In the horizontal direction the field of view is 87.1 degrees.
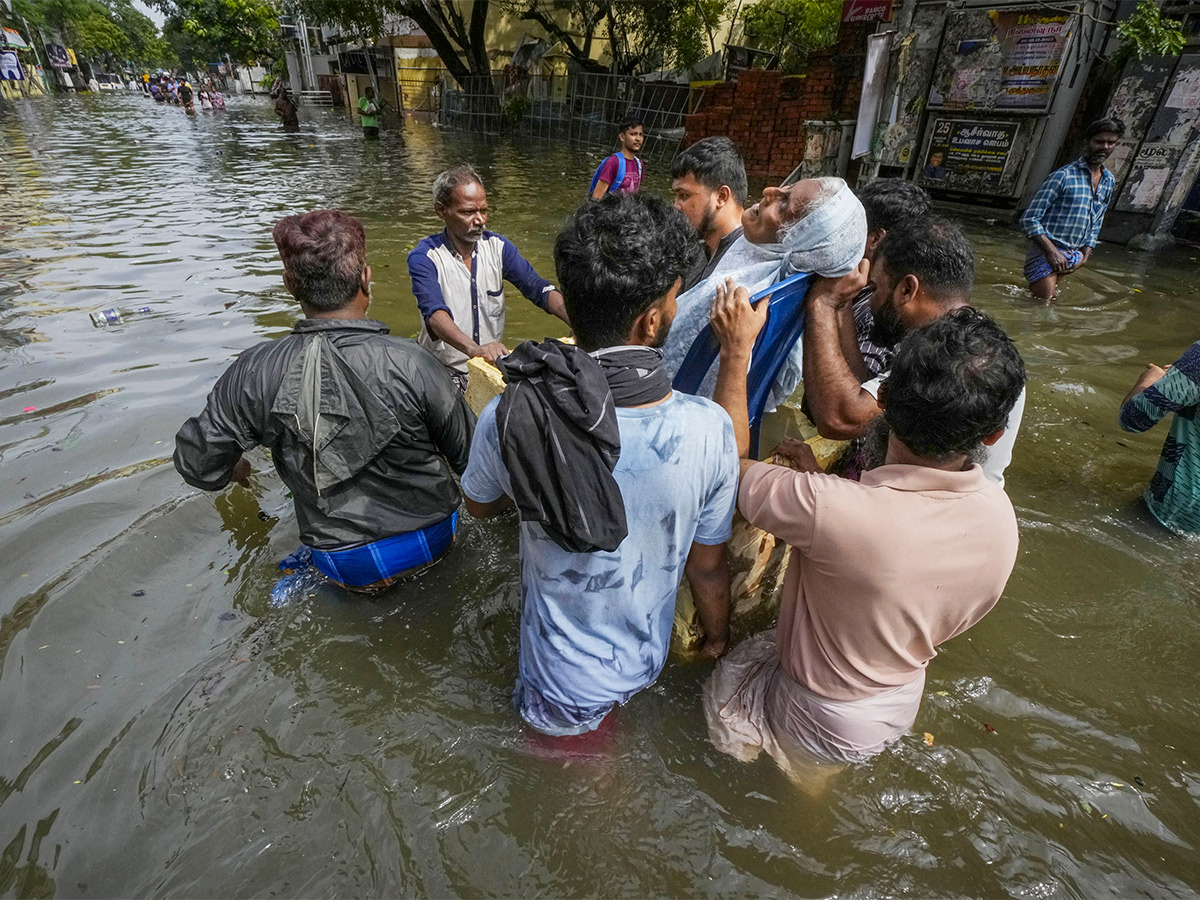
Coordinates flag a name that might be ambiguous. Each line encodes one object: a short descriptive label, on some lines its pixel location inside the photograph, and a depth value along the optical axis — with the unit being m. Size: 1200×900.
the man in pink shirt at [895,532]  1.52
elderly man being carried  1.88
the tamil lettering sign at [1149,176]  8.76
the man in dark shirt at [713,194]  2.65
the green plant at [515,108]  23.48
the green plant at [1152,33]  8.25
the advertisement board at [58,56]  49.72
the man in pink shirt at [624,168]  5.86
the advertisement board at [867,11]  11.02
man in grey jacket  2.23
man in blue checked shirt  5.87
